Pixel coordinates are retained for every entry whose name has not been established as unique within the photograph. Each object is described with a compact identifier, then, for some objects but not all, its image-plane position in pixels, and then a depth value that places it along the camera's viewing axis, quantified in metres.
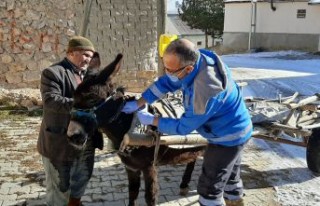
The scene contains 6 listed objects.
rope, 3.07
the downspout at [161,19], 6.49
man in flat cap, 3.06
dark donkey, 2.86
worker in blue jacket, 2.61
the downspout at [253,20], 25.76
